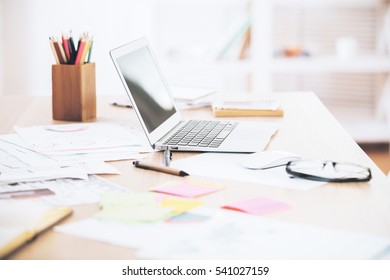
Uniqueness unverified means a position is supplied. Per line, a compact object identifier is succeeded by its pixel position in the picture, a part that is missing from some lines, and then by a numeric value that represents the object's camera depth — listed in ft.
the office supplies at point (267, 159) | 5.12
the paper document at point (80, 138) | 5.59
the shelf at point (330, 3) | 12.73
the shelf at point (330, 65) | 12.56
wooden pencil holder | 6.48
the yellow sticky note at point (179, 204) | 4.35
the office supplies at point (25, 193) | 4.60
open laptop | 5.54
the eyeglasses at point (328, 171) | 4.85
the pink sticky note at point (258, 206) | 4.40
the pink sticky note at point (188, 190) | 4.63
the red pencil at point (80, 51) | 6.55
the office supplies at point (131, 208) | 4.25
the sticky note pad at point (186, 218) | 4.24
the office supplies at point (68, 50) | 6.53
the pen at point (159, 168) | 4.96
